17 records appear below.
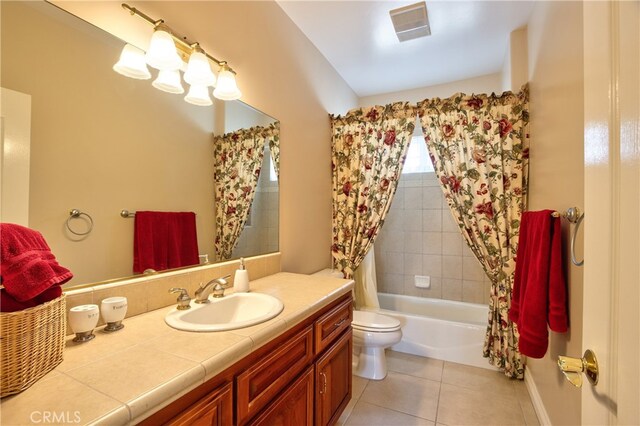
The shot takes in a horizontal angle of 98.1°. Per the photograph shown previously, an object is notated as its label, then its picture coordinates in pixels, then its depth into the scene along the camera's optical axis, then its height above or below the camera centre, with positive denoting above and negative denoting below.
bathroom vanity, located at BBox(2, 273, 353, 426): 0.57 -0.38
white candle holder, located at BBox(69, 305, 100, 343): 0.81 -0.31
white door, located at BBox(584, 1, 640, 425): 0.42 +0.02
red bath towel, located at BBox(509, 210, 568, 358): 1.25 -0.34
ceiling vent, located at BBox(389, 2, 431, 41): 1.93 +1.45
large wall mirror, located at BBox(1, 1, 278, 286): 0.85 +0.29
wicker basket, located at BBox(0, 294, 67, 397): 0.57 -0.29
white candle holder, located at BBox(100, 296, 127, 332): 0.90 -0.32
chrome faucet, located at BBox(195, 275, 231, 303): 1.19 -0.33
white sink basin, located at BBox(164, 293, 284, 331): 0.94 -0.39
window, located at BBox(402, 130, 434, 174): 3.23 +0.71
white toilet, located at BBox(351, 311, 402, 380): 2.06 -0.92
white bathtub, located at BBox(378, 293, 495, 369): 2.30 -1.04
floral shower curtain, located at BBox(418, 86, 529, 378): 2.06 +0.28
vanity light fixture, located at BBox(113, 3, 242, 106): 1.08 +0.65
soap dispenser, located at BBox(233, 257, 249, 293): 1.37 -0.33
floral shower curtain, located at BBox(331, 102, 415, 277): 2.45 +0.43
